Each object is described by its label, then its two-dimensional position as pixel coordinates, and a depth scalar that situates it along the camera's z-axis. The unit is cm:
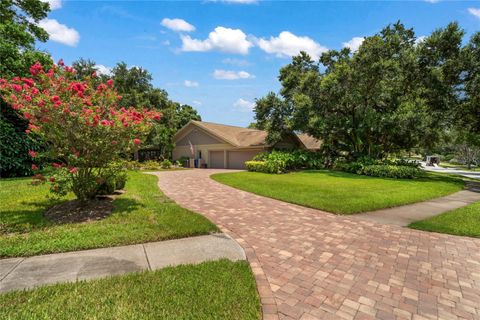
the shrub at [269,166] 1862
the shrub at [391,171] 1658
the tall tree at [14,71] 1177
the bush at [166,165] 2450
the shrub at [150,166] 2328
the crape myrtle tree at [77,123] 533
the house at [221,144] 2381
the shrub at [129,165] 692
